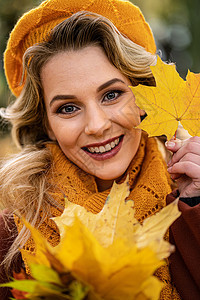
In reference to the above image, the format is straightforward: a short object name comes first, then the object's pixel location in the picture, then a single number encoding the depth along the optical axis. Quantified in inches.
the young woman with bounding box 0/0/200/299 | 24.8
